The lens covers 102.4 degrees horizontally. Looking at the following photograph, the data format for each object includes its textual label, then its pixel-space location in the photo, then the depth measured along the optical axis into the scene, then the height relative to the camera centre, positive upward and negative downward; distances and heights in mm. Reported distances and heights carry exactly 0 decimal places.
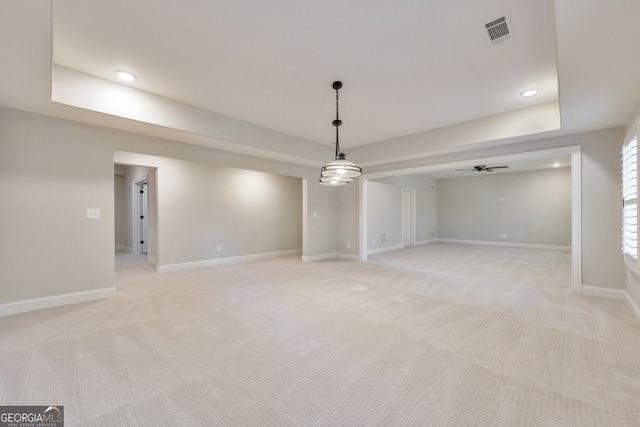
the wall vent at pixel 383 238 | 8071 -829
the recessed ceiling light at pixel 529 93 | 3295 +1544
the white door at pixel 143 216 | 7613 -91
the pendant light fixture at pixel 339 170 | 3107 +519
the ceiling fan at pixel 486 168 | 7499 +1292
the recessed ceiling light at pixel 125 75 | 2939 +1613
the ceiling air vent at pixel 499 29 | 2117 +1560
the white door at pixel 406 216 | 9258 -166
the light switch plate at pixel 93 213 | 3541 +3
